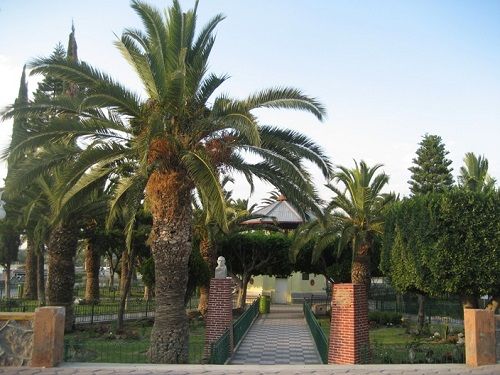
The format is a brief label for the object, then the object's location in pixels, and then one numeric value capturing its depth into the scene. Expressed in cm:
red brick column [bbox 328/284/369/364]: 1118
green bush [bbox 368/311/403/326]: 2680
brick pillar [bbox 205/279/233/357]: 1498
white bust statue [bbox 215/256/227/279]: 1546
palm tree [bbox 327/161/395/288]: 2431
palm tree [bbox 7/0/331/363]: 1211
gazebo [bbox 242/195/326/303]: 4197
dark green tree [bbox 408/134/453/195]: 4619
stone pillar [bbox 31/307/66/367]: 891
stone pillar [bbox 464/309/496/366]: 937
